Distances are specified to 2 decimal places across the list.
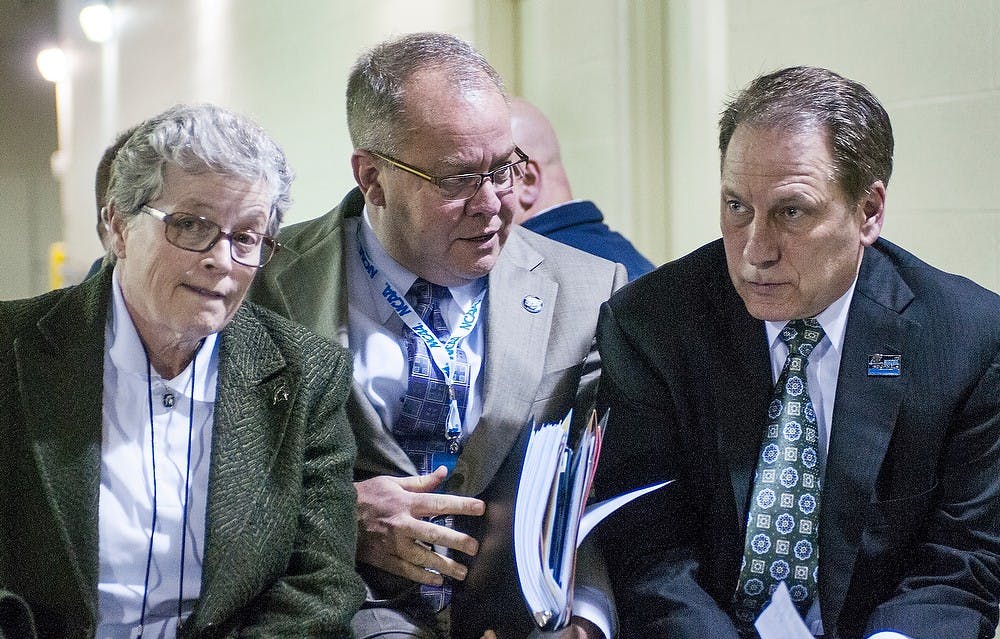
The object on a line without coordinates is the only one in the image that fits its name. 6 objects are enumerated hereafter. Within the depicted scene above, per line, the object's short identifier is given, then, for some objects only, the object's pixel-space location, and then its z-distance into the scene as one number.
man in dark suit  3.52
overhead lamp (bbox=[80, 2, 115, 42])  8.84
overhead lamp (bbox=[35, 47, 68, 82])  8.29
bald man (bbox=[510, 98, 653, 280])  6.50
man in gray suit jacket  4.10
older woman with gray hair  3.27
